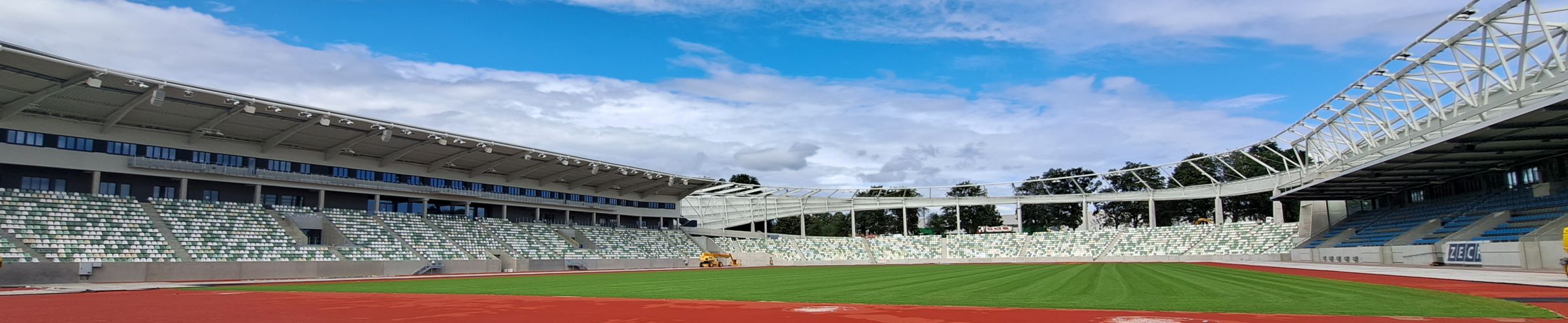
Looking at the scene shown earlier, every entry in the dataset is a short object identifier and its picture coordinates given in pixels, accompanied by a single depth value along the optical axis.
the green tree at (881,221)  127.00
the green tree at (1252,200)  93.44
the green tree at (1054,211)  110.12
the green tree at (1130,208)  104.65
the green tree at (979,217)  115.12
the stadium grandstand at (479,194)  32.09
